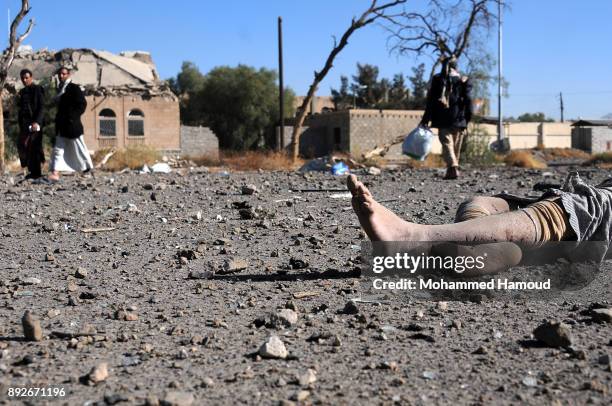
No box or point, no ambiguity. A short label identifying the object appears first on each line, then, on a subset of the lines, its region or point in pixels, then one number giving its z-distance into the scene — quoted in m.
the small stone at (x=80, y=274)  3.35
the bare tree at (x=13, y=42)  12.06
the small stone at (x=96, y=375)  1.91
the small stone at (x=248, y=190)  7.05
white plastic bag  9.22
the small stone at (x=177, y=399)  1.73
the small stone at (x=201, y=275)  3.31
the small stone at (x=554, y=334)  2.15
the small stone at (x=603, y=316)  2.43
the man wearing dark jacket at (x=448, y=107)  9.38
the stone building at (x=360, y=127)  34.47
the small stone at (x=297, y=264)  3.49
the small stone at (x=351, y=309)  2.61
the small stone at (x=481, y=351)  2.12
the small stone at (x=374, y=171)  10.64
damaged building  31.44
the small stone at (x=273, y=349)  2.10
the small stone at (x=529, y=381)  1.87
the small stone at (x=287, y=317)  2.45
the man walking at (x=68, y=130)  9.42
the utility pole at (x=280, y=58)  24.41
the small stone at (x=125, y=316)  2.57
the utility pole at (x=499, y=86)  37.42
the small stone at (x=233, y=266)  3.38
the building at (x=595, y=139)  51.88
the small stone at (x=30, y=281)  3.22
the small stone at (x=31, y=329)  2.29
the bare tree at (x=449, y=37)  19.16
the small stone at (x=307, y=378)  1.89
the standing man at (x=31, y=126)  9.70
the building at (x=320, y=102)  61.97
